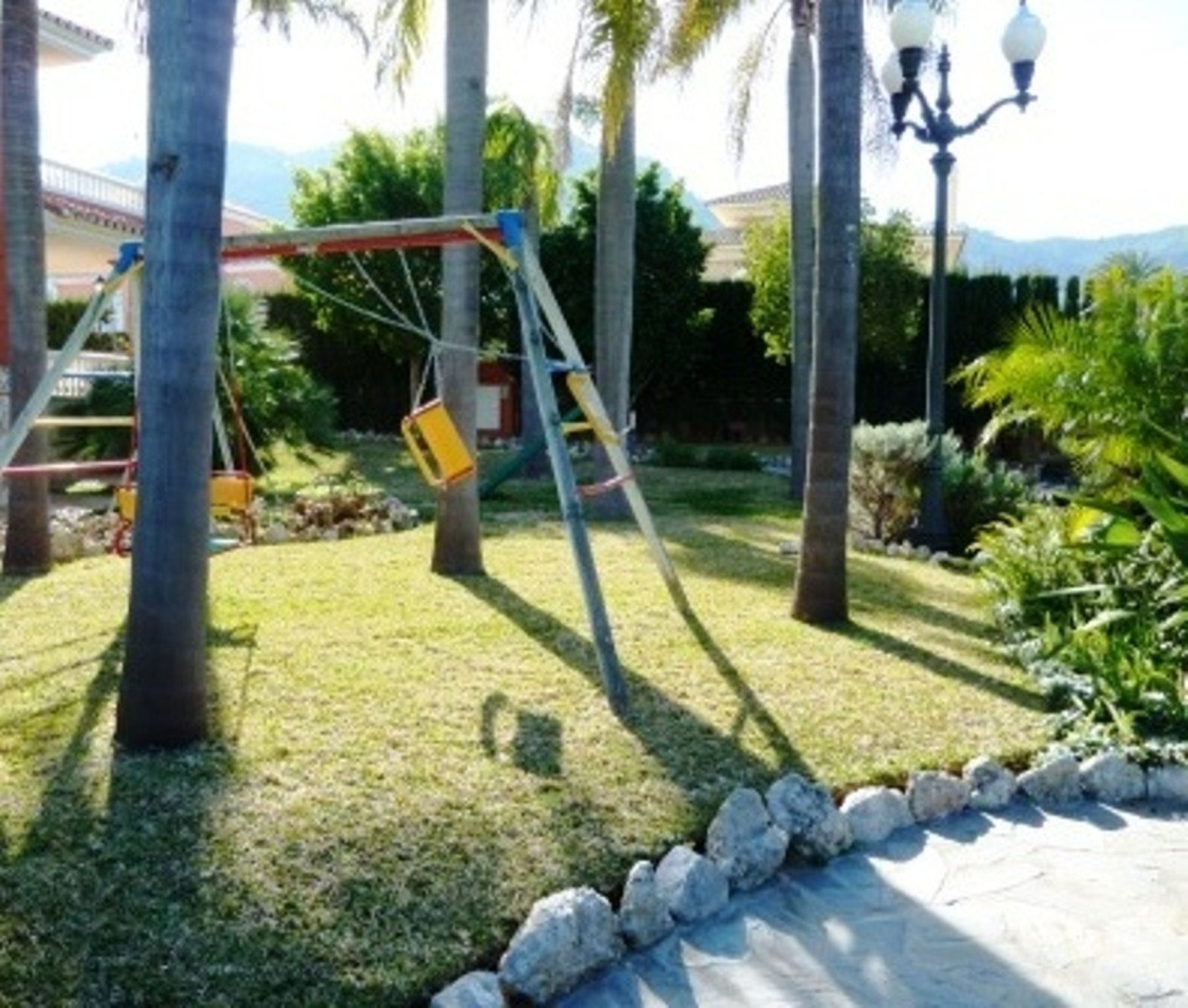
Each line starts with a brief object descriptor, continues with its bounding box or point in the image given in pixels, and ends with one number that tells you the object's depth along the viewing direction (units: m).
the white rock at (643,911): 3.36
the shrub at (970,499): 10.26
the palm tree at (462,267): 7.63
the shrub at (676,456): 17.98
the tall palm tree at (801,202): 13.55
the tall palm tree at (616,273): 11.12
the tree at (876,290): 19.08
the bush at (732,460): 17.56
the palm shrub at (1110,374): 7.76
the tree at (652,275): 20.36
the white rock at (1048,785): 4.61
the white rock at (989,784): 4.50
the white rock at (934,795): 4.36
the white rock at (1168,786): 4.63
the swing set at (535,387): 5.21
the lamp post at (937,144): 9.23
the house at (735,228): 31.55
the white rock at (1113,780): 4.64
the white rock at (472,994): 2.85
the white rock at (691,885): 3.50
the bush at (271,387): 14.38
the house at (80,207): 16.81
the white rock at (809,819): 3.97
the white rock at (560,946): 3.04
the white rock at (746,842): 3.75
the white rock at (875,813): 4.15
